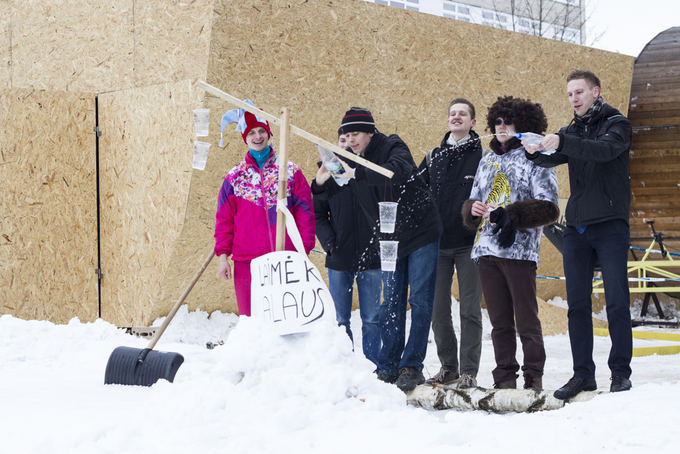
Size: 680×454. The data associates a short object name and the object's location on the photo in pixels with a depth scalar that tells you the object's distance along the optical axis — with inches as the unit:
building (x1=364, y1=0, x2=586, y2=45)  1271.0
